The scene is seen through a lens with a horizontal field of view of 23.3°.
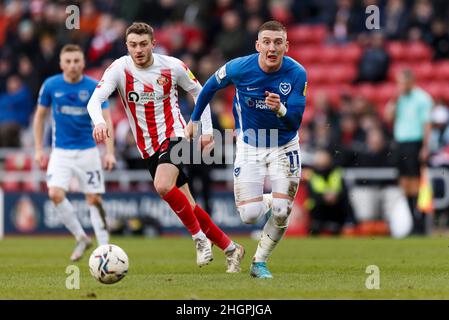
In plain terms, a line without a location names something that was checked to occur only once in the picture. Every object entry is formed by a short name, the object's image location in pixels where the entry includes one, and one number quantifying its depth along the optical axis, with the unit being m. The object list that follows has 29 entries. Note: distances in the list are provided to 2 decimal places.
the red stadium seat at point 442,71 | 23.02
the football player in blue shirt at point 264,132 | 9.95
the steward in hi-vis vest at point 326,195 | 18.61
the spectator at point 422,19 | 22.66
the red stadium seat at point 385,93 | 22.58
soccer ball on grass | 9.27
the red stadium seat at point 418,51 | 23.42
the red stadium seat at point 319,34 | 24.53
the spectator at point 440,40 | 22.48
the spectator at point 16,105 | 22.95
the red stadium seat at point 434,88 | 22.30
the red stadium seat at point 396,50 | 23.47
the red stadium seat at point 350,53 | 23.69
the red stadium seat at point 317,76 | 23.66
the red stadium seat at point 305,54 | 24.16
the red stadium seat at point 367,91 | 22.52
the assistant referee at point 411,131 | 17.56
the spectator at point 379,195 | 18.77
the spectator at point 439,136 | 19.42
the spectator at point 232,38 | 22.27
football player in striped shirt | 10.59
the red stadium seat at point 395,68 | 23.14
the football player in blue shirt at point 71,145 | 13.38
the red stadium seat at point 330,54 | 23.89
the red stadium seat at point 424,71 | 22.97
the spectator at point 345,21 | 23.32
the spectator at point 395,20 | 22.80
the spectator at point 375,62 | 22.31
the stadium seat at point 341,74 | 23.55
